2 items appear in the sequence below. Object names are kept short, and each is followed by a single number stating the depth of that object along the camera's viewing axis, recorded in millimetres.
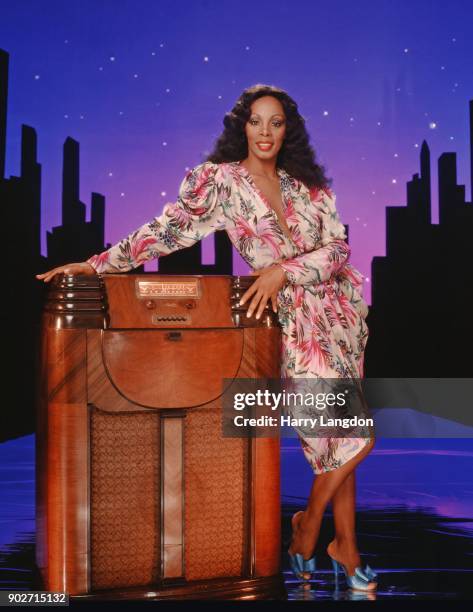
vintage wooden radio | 2383
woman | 2705
